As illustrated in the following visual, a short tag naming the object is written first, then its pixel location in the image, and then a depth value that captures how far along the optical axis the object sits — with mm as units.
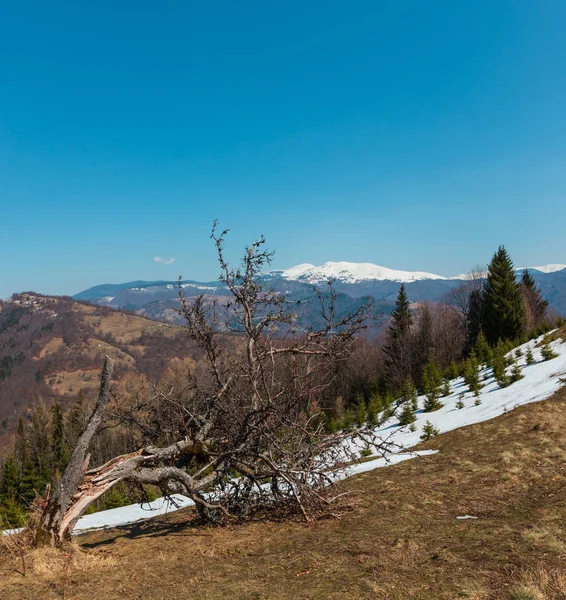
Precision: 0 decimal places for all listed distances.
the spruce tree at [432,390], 21625
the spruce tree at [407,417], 20266
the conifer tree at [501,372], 19016
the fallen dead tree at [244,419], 6906
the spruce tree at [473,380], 20553
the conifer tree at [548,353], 19797
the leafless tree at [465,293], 51812
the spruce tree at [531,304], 41322
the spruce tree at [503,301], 37625
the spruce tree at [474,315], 44375
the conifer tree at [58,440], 51938
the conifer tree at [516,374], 18797
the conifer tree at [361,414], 28716
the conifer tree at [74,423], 52981
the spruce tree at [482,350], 29606
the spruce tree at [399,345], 45531
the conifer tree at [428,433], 15463
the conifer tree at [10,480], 39375
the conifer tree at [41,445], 47409
